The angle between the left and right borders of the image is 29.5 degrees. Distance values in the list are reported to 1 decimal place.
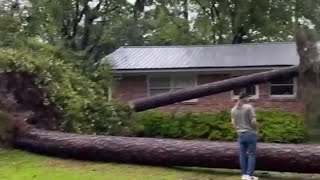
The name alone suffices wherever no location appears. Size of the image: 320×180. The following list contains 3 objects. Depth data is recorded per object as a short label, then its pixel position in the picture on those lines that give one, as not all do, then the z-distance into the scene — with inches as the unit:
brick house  957.8
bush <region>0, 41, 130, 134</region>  613.9
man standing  438.3
